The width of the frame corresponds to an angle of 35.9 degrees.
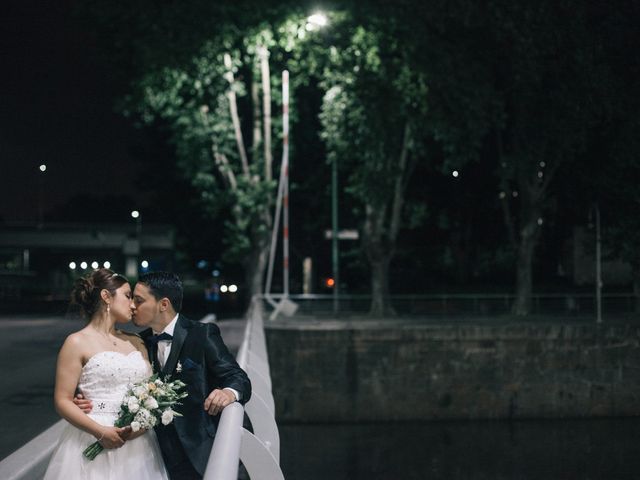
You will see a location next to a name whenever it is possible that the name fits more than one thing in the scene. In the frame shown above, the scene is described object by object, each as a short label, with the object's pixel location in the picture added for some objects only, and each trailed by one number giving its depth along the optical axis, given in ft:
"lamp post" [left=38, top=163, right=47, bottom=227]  275.96
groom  15.11
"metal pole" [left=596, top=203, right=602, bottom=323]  92.94
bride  14.43
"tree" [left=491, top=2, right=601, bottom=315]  86.94
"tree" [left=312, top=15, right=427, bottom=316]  97.66
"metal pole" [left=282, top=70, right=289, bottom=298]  103.81
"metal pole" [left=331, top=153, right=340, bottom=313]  102.98
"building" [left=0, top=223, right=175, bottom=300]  271.69
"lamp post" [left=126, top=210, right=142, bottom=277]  264.11
